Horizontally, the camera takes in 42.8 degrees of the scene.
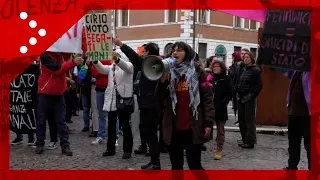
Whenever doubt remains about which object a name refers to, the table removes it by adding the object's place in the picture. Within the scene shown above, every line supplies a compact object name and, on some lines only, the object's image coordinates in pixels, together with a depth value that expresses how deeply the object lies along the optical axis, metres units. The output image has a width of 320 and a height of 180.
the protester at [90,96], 8.20
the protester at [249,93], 7.19
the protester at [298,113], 4.70
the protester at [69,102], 9.62
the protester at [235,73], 7.87
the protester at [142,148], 6.73
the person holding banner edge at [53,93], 6.09
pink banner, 4.27
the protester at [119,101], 6.21
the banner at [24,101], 6.87
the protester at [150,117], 5.50
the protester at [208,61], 10.01
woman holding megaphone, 4.29
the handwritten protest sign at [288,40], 3.87
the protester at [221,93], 6.67
